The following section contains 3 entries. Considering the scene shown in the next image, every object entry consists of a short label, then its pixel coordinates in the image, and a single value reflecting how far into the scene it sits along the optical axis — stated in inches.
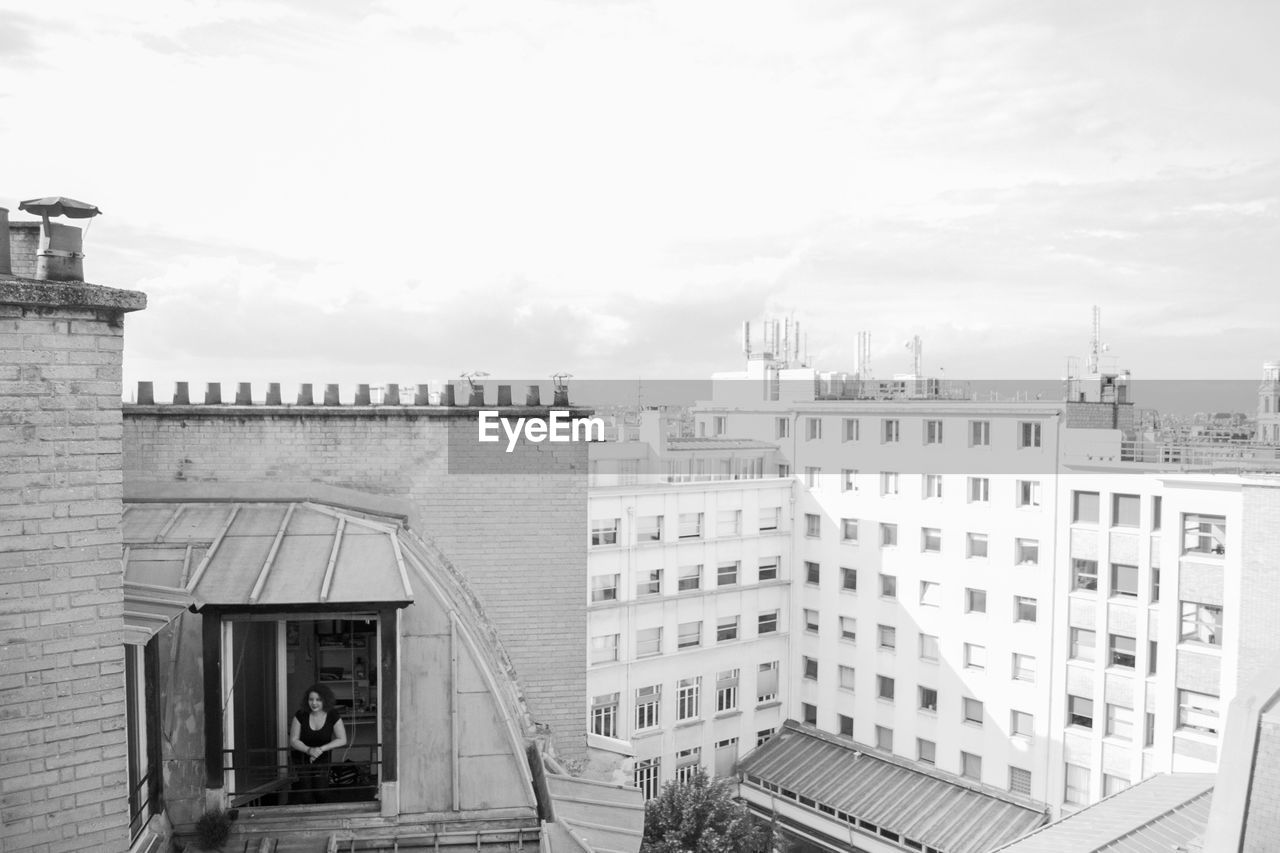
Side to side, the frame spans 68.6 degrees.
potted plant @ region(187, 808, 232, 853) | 341.1
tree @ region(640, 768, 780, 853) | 1131.3
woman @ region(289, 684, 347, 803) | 371.9
